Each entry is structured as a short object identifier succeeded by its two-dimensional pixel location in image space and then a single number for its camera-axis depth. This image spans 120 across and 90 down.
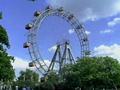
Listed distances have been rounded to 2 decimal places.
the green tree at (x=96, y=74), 26.01
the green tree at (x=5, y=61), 13.05
